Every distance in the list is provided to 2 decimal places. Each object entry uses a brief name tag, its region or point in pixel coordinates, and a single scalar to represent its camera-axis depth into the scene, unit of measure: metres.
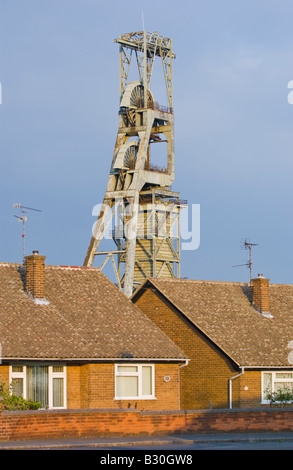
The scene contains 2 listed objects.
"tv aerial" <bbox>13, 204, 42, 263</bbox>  47.72
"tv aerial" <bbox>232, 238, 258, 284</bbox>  59.66
